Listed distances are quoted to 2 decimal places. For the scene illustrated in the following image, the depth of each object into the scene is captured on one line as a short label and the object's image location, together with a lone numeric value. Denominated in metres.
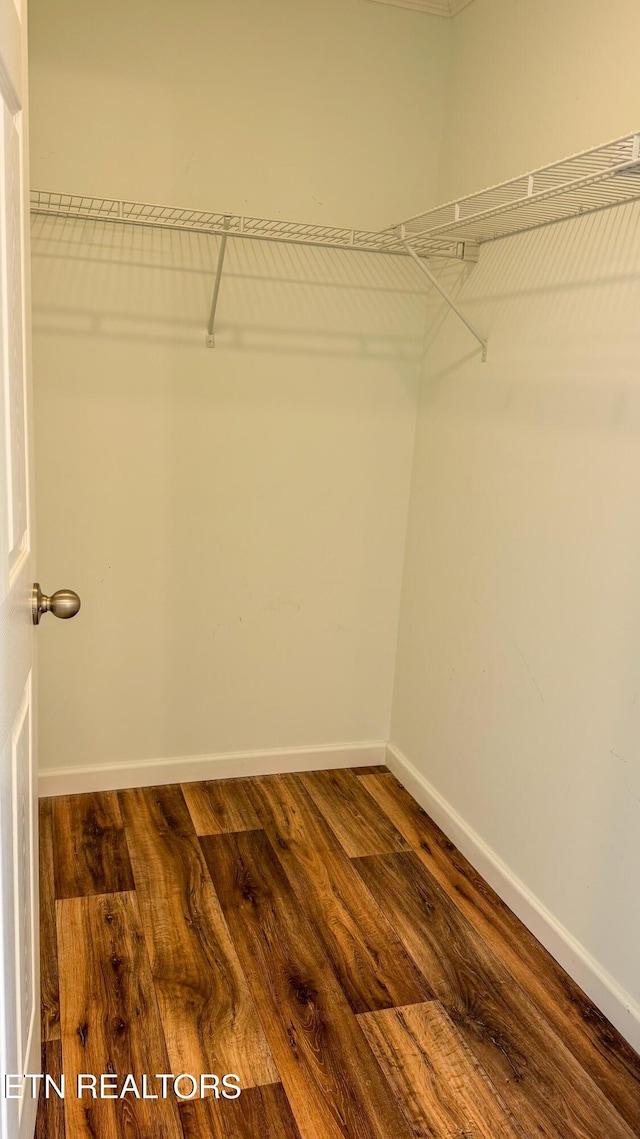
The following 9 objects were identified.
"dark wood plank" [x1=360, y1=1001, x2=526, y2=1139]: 1.57
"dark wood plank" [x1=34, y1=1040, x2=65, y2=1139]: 1.50
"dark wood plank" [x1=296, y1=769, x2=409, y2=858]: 2.48
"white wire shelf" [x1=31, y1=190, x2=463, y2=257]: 2.23
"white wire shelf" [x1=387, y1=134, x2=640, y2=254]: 1.50
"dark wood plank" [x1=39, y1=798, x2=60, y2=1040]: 1.73
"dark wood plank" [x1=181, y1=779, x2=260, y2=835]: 2.52
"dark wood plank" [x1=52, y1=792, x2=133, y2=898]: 2.19
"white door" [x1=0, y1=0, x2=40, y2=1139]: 1.00
